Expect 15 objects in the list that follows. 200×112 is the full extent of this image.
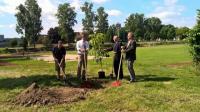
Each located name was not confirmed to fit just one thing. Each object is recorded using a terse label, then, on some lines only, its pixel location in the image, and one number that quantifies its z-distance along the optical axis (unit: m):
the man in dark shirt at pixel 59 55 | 7.24
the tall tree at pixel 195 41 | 8.92
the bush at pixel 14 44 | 41.50
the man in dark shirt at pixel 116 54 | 7.15
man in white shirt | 7.11
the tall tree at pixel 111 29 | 52.31
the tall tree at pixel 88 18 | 49.96
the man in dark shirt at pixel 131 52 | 6.71
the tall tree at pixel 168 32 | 66.37
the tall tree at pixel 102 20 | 53.19
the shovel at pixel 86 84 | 6.44
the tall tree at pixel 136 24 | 66.06
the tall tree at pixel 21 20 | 38.96
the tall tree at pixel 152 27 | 67.14
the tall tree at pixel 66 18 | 44.76
